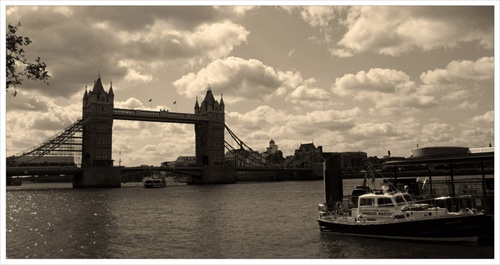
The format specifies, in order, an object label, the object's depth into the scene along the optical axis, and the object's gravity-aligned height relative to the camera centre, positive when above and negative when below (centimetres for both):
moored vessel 2494 -219
